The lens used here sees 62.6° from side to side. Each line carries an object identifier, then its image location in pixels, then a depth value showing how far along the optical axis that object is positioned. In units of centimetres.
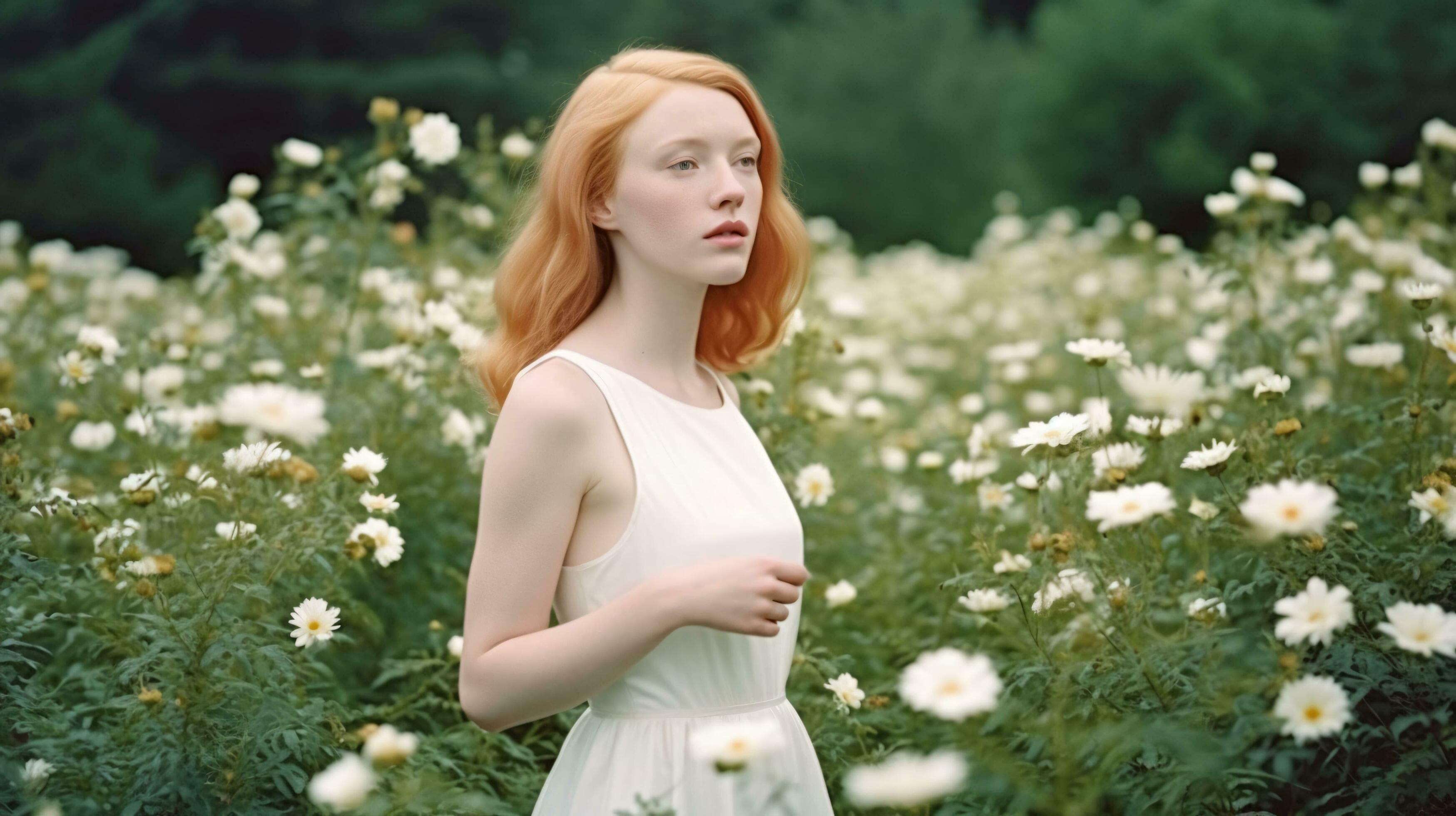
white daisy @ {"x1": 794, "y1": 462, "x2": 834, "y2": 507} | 235
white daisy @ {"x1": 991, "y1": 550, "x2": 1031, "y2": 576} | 176
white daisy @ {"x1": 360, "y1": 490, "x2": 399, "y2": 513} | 186
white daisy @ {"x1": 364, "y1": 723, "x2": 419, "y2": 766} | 111
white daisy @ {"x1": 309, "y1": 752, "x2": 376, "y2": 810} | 107
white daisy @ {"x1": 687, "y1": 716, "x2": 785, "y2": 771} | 110
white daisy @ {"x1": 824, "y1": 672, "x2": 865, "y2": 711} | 176
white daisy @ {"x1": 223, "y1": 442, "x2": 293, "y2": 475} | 170
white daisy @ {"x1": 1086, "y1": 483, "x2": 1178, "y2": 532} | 140
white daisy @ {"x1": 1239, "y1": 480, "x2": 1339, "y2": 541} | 122
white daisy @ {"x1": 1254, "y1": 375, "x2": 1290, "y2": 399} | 181
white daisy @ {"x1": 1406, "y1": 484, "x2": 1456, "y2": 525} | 156
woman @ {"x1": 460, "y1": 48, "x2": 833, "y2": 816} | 136
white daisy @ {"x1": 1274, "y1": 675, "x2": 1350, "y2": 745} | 120
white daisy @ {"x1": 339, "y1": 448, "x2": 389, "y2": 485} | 187
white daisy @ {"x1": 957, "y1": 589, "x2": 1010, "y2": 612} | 187
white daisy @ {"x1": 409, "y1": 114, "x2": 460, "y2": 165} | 279
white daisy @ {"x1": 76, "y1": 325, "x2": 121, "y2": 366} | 218
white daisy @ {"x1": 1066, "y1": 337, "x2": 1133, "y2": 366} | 186
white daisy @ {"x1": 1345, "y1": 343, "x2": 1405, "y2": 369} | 246
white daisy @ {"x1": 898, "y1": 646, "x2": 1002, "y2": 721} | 106
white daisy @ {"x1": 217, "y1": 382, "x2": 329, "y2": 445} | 153
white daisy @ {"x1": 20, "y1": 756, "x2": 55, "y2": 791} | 149
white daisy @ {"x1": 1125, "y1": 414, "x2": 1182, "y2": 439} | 193
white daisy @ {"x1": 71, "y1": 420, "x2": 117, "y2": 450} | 252
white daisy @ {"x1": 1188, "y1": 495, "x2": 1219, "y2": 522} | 171
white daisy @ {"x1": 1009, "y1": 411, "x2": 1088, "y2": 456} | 162
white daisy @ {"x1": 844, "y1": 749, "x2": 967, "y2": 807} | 99
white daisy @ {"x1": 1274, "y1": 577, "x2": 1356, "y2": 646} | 127
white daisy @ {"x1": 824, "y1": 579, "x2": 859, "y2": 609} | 231
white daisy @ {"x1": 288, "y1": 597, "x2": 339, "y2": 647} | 163
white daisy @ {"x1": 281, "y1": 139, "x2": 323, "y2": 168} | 305
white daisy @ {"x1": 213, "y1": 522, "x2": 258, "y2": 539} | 174
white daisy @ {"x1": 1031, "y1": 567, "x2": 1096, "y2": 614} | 157
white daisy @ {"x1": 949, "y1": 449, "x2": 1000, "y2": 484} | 246
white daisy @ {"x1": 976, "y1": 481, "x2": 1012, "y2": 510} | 235
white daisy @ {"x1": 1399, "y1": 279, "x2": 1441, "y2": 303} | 193
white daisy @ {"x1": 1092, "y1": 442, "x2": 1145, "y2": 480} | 184
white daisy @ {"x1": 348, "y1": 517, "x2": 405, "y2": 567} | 181
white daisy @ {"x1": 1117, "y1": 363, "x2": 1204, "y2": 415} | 180
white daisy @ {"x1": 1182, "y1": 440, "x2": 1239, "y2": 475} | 159
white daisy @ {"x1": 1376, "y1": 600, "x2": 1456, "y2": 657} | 133
